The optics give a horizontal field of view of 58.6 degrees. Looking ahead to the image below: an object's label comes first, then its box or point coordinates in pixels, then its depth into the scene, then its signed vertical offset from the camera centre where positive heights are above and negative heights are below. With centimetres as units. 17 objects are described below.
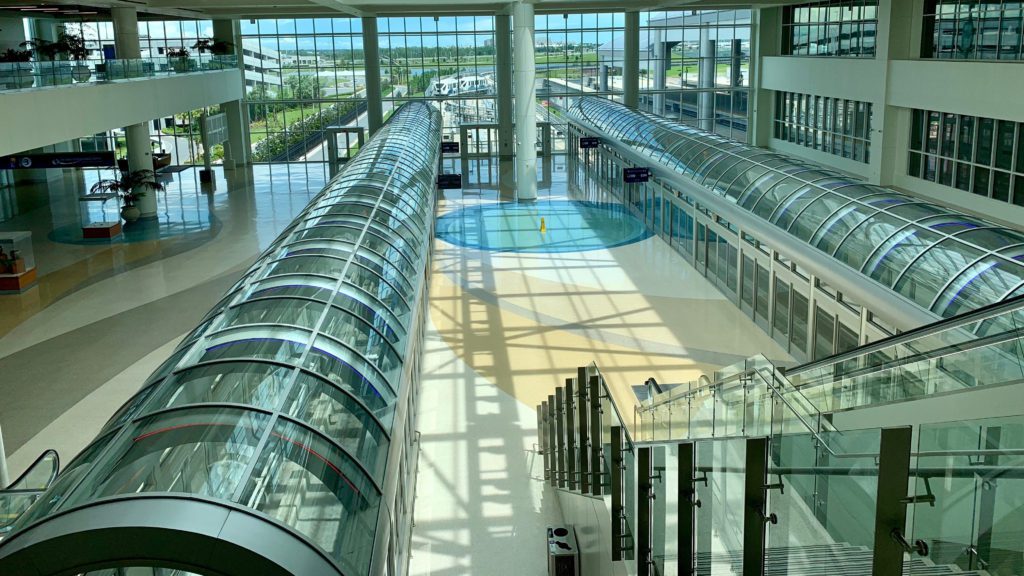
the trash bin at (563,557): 839 -418
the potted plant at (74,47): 2680 +178
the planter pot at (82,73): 2010 +76
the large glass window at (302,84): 4116 +74
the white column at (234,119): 3875 -70
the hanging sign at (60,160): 2505 -140
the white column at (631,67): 3866 +100
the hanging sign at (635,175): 2344 -213
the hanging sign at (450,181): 2664 -242
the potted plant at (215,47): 3588 +222
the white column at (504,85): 3797 +40
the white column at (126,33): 2716 +215
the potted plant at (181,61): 2748 +129
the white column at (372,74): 3694 +99
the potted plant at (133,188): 2682 -237
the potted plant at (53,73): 1834 +72
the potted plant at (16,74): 1702 +65
